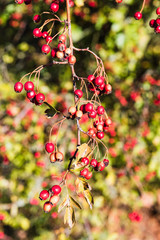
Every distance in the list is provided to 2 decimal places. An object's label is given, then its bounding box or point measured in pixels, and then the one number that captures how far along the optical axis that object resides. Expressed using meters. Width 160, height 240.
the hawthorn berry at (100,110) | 0.71
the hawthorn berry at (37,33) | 0.73
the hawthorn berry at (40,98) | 0.69
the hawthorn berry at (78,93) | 0.68
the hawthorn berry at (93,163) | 0.71
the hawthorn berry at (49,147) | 0.71
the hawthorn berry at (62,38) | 0.69
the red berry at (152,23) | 0.75
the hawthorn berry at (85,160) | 0.68
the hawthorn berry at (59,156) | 0.68
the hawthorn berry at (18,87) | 0.72
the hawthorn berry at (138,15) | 0.76
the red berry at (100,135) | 0.72
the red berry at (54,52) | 0.69
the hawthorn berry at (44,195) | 0.69
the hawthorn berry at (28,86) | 0.70
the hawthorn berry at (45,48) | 0.72
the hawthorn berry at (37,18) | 0.76
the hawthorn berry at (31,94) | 0.70
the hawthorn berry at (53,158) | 0.69
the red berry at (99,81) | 0.71
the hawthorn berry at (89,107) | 0.70
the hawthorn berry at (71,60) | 0.68
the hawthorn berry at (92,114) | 0.70
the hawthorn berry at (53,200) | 0.68
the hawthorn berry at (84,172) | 0.70
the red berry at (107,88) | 0.72
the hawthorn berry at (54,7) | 0.73
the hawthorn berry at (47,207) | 0.68
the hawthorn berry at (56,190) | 0.68
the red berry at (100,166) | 0.71
